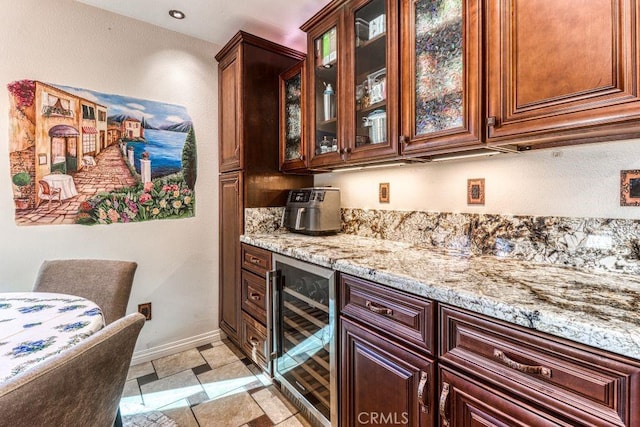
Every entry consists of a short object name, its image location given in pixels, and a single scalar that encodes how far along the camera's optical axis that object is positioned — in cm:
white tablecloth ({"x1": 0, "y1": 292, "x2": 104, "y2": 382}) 81
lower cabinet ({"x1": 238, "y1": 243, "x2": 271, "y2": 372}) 192
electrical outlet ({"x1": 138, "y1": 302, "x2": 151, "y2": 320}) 219
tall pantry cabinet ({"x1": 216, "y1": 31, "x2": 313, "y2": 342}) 221
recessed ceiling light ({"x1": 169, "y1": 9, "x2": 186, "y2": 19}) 204
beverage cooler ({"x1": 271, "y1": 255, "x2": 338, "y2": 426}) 142
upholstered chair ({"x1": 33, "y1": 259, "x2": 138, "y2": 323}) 143
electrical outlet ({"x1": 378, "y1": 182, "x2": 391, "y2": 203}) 192
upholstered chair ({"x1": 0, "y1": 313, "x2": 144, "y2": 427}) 50
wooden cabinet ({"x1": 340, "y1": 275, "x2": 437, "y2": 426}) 100
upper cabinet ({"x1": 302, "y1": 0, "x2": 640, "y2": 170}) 89
